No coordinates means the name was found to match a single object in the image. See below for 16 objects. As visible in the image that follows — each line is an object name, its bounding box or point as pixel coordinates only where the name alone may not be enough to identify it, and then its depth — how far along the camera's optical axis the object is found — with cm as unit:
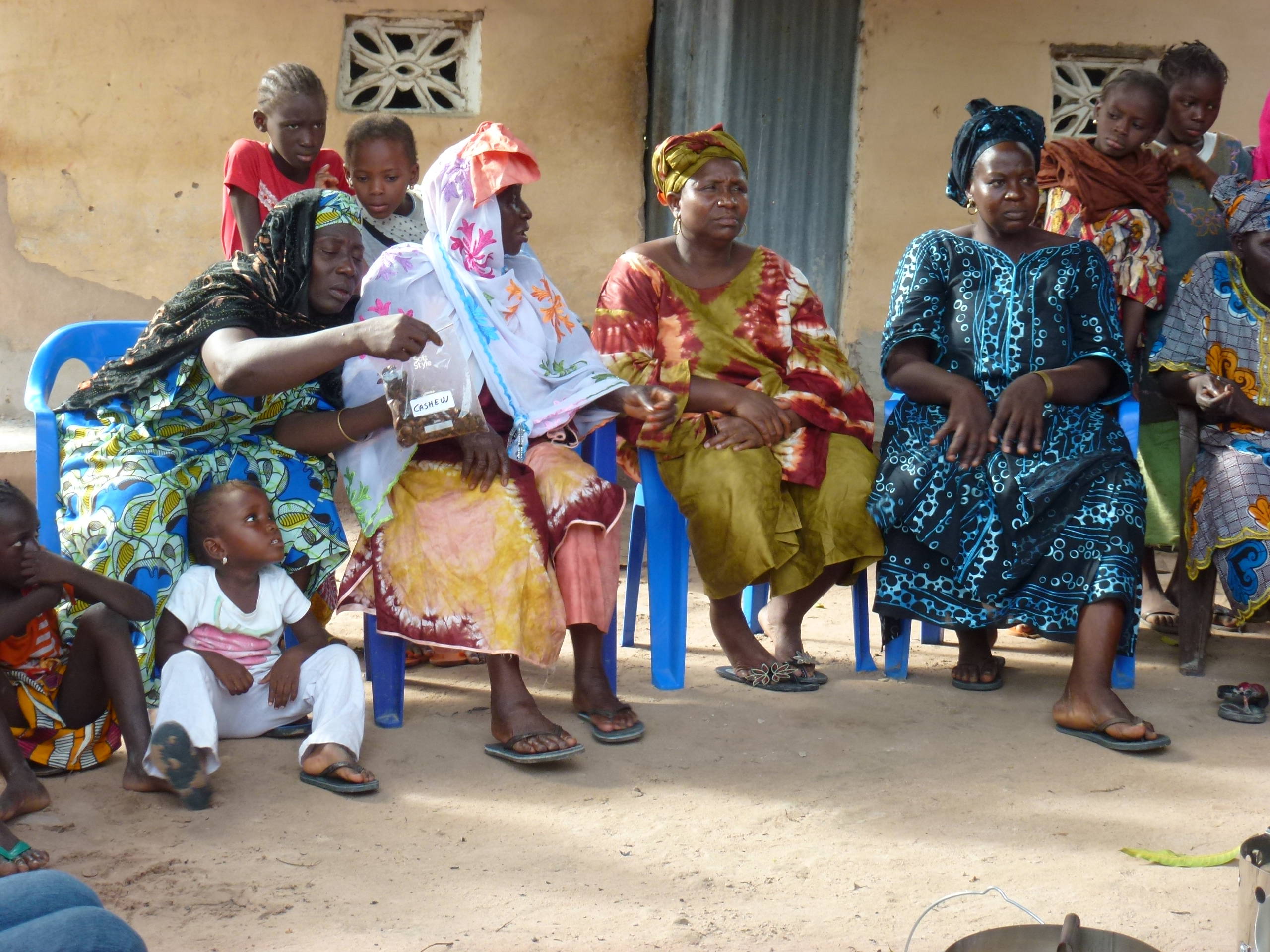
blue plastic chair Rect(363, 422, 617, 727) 387
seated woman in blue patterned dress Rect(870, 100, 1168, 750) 418
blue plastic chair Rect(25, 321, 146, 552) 378
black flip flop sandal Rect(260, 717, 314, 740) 371
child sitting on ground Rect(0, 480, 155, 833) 327
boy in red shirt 466
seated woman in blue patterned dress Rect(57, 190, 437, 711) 354
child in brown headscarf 491
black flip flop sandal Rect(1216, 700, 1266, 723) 407
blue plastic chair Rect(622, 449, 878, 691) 428
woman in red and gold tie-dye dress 425
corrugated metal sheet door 652
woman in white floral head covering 375
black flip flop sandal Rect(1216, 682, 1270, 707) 412
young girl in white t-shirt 339
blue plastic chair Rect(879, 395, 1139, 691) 437
